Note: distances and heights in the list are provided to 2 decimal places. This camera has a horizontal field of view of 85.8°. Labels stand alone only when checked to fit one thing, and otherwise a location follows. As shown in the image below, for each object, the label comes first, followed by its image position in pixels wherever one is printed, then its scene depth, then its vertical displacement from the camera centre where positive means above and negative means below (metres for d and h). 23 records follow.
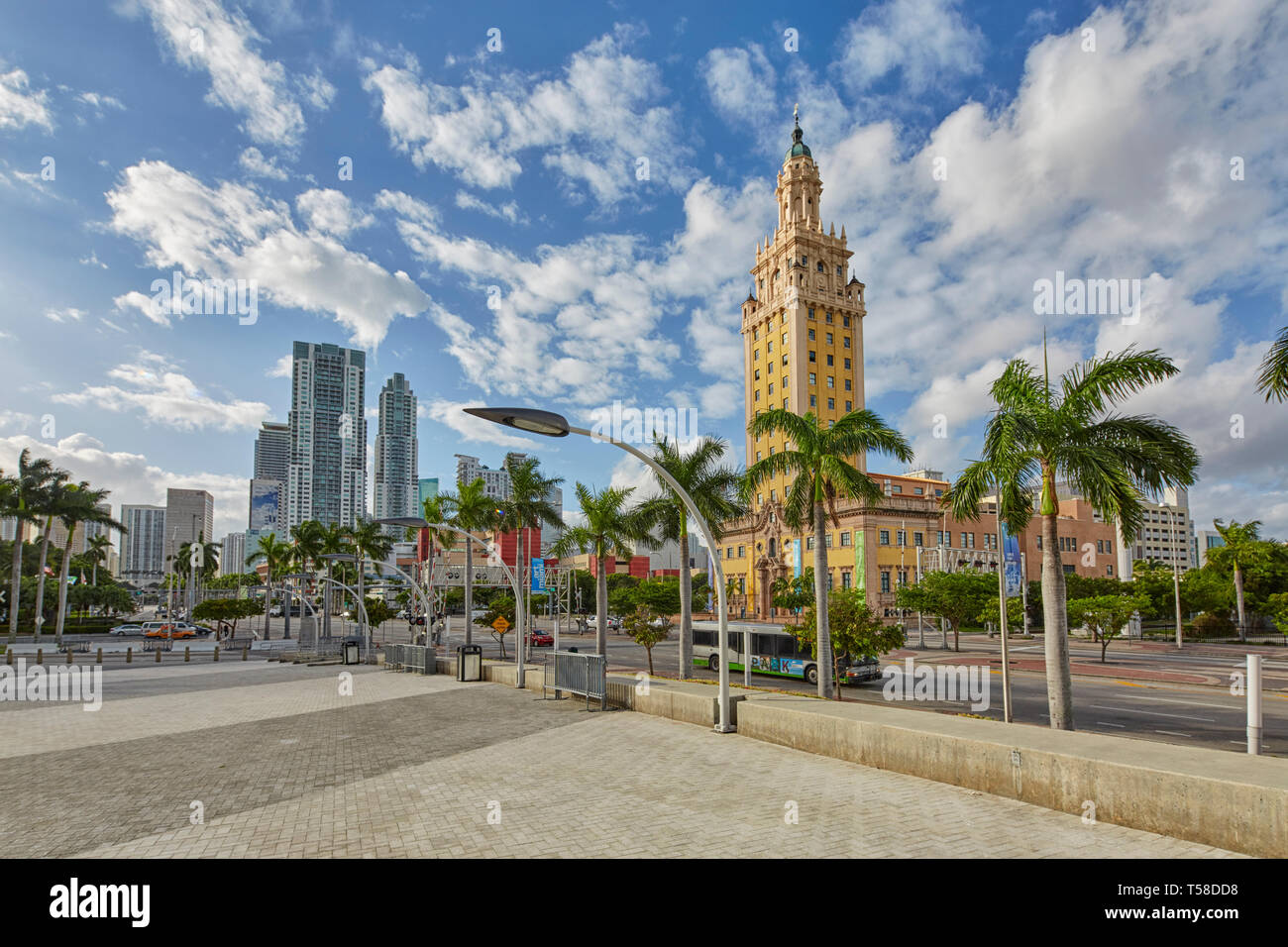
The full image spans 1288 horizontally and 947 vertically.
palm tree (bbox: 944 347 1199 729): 12.88 +1.73
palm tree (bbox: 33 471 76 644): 54.03 +3.60
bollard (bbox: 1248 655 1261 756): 8.87 -2.13
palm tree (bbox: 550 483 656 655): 29.00 +0.63
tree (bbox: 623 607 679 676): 28.20 -3.44
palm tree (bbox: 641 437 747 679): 25.22 +2.32
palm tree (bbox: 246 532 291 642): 70.56 -0.76
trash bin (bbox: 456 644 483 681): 25.17 -4.27
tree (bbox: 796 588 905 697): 20.64 -2.66
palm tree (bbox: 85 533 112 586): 88.49 -0.21
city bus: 30.62 -4.99
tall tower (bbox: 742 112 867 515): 86.81 +29.35
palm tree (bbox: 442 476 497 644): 37.56 +2.03
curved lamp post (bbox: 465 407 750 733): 12.68 +2.20
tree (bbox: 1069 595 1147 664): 34.23 -3.47
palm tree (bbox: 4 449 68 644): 52.72 +4.13
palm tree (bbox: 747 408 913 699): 19.47 +2.41
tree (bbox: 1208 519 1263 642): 53.91 -0.48
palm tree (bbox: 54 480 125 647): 53.94 +2.72
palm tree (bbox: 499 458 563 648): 35.41 +2.51
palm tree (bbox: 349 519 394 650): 60.00 +0.56
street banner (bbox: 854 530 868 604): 70.81 -1.60
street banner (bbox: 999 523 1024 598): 27.81 -0.79
